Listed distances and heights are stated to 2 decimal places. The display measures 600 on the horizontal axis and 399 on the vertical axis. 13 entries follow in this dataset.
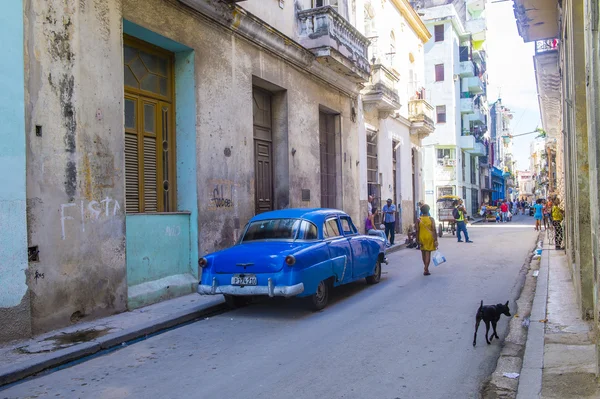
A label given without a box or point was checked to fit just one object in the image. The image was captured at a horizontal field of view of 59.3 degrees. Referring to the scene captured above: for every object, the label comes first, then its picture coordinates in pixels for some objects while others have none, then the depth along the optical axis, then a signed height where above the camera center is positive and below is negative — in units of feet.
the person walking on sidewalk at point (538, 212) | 87.19 -2.43
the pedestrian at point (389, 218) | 59.67 -1.94
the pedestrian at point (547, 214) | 75.22 -2.50
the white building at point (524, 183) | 418.51 +12.50
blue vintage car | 24.86 -2.80
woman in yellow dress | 38.42 -2.57
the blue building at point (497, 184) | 225.95 +6.53
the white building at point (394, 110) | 66.33 +12.77
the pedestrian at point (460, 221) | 67.05 -2.77
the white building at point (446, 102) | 142.31 +27.22
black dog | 19.79 -4.37
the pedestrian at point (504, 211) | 135.85 -3.33
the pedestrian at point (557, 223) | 52.75 -2.72
